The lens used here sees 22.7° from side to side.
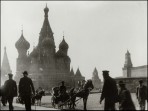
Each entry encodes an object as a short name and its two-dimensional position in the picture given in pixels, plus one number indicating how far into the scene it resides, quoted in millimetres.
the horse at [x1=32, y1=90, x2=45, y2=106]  25219
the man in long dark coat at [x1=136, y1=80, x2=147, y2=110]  14767
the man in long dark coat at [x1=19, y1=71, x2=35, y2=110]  15602
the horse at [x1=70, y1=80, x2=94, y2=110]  18686
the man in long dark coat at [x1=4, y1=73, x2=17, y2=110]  17172
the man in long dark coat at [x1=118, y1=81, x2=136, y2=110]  11008
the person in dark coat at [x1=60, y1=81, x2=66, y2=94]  20719
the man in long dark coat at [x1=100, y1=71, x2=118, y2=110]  12414
